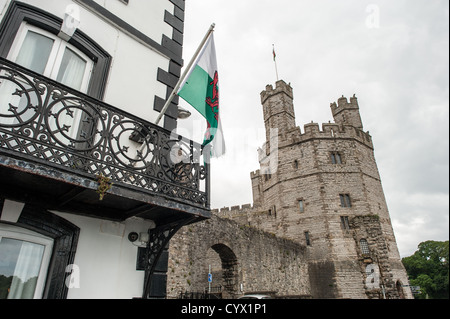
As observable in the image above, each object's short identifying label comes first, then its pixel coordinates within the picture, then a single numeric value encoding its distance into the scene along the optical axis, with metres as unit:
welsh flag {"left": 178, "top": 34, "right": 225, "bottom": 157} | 4.79
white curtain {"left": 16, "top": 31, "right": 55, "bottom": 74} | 4.32
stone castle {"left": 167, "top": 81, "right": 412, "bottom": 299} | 15.63
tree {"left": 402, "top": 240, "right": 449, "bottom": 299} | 46.81
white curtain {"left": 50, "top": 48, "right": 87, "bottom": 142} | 4.42
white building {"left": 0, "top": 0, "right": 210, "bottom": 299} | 3.45
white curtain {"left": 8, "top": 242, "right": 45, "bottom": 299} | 3.56
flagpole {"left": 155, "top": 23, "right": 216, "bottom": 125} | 4.78
